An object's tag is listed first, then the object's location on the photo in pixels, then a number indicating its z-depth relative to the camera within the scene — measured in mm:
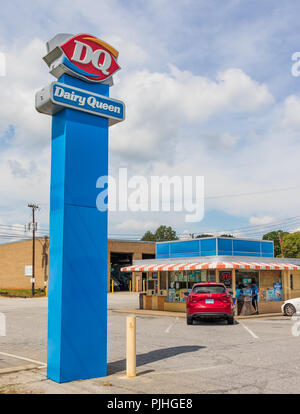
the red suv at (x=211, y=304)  17172
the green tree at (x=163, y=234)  121500
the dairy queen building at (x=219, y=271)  22812
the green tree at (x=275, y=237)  98619
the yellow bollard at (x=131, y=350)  7879
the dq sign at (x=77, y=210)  7750
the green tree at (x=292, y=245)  83875
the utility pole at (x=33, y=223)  52603
